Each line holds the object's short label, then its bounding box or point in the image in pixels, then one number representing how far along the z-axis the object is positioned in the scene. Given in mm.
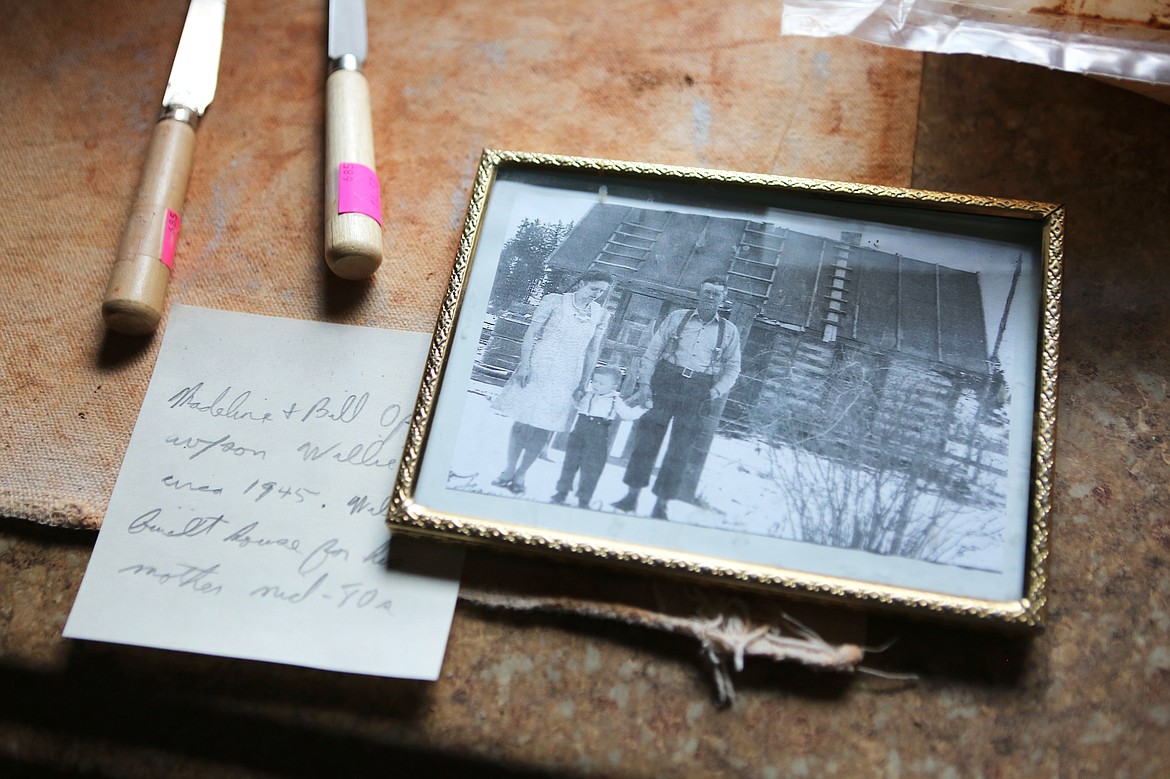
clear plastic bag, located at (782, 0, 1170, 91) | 650
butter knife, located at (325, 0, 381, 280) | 645
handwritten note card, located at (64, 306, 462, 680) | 566
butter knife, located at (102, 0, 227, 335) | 641
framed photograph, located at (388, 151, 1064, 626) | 554
